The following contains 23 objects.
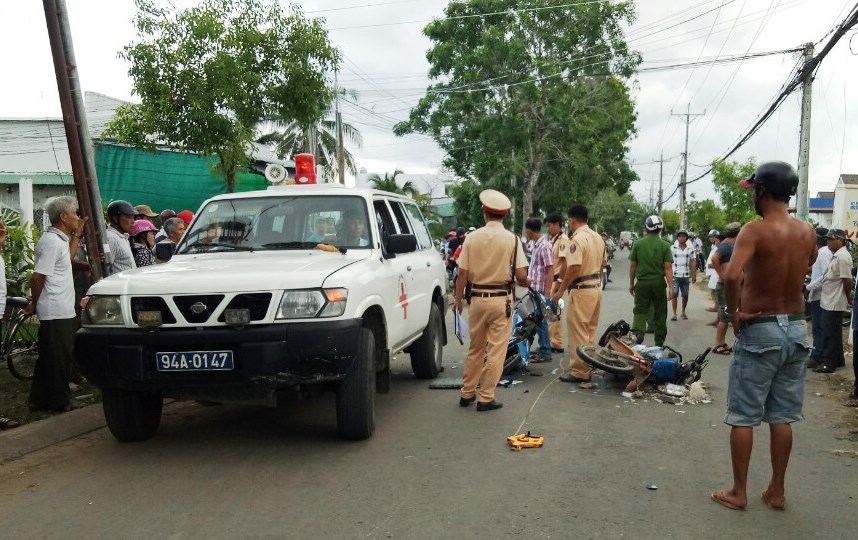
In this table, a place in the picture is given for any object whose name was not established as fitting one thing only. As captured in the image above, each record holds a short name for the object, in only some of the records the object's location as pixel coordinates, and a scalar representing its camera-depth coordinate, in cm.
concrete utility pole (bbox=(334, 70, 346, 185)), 2845
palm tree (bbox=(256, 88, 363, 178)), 3412
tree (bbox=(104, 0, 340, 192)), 1103
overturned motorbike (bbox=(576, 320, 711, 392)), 722
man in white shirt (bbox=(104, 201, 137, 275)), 738
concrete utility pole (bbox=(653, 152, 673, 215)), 7786
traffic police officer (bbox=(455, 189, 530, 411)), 649
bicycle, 780
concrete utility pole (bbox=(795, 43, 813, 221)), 1744
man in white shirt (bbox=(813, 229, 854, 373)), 827
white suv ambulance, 477
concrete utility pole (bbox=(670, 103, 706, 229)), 4829
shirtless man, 401
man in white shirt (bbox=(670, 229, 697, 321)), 1441
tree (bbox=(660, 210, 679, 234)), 10399
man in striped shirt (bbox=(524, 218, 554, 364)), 934
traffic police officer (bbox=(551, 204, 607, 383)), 783
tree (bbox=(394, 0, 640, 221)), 2997
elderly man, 612
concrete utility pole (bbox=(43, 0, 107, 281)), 691
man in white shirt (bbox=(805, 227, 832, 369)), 880
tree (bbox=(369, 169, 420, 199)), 3866
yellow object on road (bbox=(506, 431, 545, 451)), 533
